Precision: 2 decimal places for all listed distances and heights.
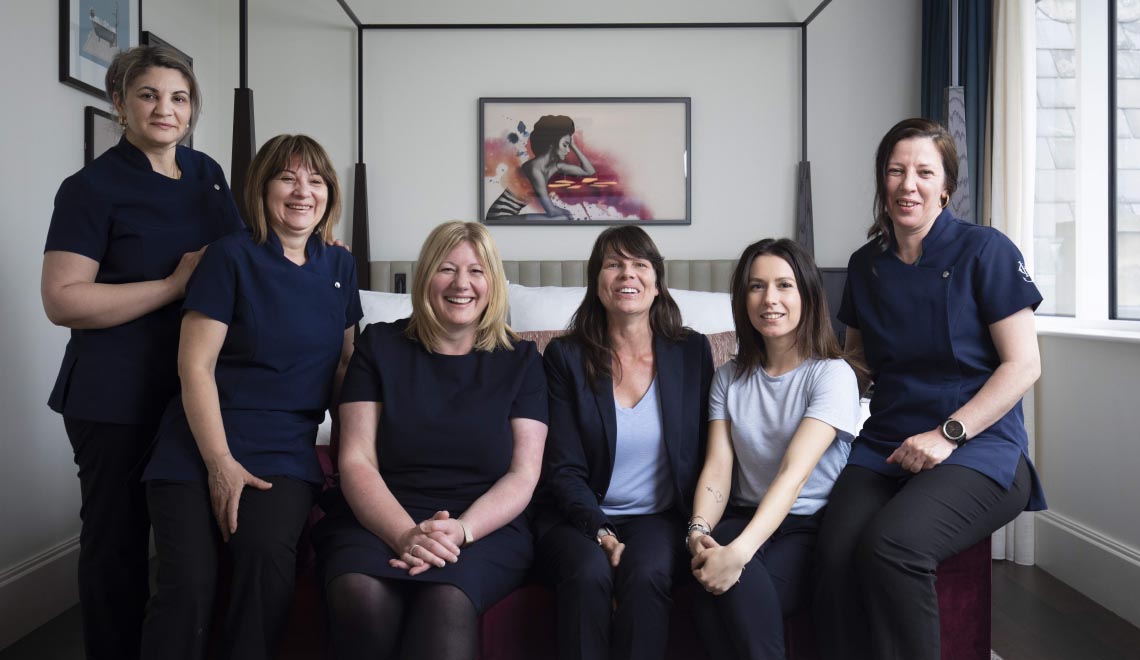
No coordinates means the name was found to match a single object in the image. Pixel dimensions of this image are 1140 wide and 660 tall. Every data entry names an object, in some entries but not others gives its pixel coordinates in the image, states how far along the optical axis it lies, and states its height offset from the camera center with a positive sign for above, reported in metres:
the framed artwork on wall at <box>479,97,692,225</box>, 4.17 +0.78
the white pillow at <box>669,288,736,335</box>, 3.26 +0.02
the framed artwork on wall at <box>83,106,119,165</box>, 3.01 +0.68
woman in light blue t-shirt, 1.74 -0.26
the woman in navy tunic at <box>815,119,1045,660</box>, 1.66 -0.21
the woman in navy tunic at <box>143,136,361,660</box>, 1.65 -0.21
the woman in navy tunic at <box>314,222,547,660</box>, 1.61 -0.34
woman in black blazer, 1.81 -0.26
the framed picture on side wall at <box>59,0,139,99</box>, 2.86 +1.02
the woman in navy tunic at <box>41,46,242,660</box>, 1.85 +0.01
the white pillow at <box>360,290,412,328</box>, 3.39 +0.03
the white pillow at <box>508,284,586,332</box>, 3.30 +0.03
